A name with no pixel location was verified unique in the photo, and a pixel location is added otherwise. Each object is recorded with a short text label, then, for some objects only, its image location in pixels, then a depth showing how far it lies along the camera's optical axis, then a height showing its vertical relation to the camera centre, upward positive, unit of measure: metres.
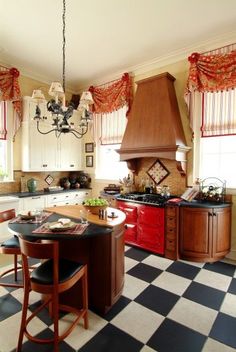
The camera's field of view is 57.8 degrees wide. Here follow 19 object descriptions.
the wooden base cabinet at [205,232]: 3.14 -0.95
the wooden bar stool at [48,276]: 1.57 -0.85
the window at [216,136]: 3.34 +0.54
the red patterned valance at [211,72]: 3.18 +1.51
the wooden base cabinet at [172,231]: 3.31 -0.97
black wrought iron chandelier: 2.36 +0.69
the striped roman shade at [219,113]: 3.30 +0.90
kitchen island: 2.06 -0.89
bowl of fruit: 2.42 -0.42
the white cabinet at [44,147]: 4.29 +0.47
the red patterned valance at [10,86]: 3.96 +1.55
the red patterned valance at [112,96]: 4.38 +1.58
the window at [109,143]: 4.75 +0.60
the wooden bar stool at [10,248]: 2.27 -0.85
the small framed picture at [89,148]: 5.36 +0.53
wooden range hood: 3.47 +0.76
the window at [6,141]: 4.15 +0.53
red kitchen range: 3.45 -0.85
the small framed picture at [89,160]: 5.38 +0.20
